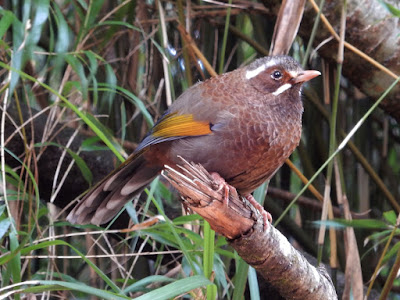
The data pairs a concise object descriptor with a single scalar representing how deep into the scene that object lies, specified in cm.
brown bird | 521
